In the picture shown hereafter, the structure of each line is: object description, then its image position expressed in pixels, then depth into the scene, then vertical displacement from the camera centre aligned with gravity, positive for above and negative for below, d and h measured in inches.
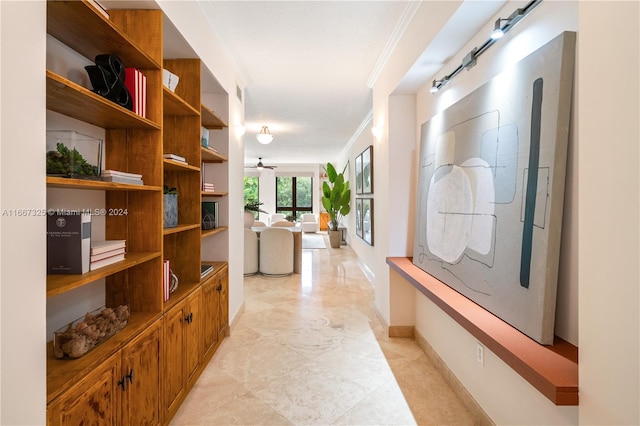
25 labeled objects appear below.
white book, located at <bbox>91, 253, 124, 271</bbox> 56.9 -12.3
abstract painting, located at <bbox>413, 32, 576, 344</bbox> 53.0 +3.3
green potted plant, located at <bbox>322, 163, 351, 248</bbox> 327.6 +0.0
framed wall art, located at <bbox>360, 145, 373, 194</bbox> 204.2 +20.1
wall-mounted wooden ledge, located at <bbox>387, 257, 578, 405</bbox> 43.4 -23.0
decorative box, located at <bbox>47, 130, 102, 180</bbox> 50.1 +6.2
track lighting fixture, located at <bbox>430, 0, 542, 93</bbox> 60.4 +35.2
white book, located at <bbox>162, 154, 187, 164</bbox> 83.0 +9.8
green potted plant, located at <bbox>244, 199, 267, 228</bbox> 229.6 -12.3
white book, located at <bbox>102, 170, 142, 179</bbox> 58.8 +3.7
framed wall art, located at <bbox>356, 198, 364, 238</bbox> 256.4 -13.4
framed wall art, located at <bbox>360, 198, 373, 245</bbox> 208.9 -13.0
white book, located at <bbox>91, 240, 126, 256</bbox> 57.2 -9.6
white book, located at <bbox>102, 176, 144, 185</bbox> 58.9 +2.7
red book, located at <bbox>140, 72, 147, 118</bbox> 69.6 +21.8
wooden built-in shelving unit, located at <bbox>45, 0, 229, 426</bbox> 50.5 -12.3
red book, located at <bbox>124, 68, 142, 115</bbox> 67.2 +22.6
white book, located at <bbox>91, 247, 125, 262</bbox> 56.8 -11.0
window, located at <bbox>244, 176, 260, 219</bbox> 501.0 +13.5
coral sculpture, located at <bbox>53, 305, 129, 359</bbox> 52.2 -23.7
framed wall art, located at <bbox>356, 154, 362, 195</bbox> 249.6 +20.7
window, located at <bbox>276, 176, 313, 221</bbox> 507.8 +5.3
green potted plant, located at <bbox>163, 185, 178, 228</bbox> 85.3 -3.3
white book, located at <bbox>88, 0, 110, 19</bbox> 52.4 +30.6
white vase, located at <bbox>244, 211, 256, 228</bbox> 229.3 -15.0
